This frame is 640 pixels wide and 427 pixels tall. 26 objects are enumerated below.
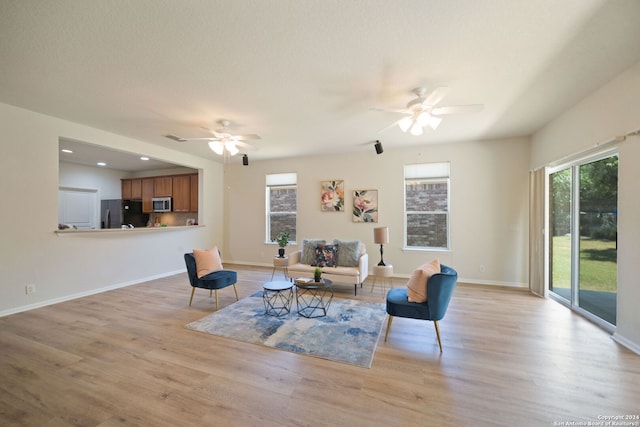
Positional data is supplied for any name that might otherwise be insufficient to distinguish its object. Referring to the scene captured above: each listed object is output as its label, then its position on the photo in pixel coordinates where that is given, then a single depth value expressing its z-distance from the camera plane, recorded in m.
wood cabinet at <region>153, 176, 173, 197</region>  6.74
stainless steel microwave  6.68
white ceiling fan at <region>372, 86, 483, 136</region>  2.69
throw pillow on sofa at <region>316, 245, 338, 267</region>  4.73
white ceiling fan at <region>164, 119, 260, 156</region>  3.73
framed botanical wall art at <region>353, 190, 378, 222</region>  5.52
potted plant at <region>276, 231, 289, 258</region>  5.23
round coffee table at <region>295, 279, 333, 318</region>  3.34
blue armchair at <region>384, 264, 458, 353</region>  2.45
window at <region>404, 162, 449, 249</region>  5.16
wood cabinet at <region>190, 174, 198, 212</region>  6.53
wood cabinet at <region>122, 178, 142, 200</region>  7.11
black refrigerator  6.72
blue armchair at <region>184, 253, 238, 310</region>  3.59
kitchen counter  3.90
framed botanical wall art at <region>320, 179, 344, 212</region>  5.80
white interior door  6.44
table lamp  4.61
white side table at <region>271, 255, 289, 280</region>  5.04
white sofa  4.29
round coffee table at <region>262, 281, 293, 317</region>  3.26
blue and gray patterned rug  2.50
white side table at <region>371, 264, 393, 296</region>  4.42
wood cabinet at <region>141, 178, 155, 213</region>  6.94
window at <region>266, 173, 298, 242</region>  6.38
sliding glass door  2.96
